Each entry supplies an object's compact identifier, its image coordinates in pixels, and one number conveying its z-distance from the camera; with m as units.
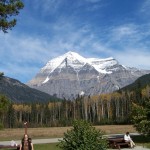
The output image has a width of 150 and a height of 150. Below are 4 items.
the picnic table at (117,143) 20.05
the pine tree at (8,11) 13.00
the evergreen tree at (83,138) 11.36
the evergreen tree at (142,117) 23.07
